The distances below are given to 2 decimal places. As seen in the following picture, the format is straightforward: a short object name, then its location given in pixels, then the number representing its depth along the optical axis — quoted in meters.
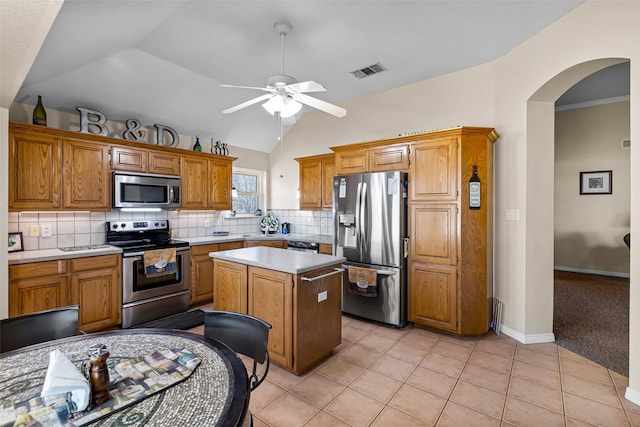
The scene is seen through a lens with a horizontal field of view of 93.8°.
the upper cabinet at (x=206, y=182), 4.18
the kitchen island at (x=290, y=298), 2.36
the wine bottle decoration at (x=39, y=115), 3.01
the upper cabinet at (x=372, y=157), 3.39
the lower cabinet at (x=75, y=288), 2.67
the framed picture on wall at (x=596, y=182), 5.20
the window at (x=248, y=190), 5.30
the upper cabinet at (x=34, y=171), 2.79
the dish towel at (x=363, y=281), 3.37
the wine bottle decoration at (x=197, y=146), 4.38
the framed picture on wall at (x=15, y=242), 2.96
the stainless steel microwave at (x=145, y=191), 3.46
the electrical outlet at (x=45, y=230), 3.21
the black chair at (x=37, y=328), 1.47
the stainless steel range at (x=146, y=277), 3.32
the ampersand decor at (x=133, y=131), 3.75
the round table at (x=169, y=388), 0.87
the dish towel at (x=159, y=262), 3.42
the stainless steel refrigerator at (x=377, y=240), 3.29
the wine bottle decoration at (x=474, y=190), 3.02
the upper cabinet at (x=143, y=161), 3.51
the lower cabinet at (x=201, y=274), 3.97
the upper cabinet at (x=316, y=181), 4.55
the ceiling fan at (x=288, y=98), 2.21
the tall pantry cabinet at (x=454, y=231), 3.03
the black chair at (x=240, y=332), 1.41
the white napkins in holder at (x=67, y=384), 0.90
